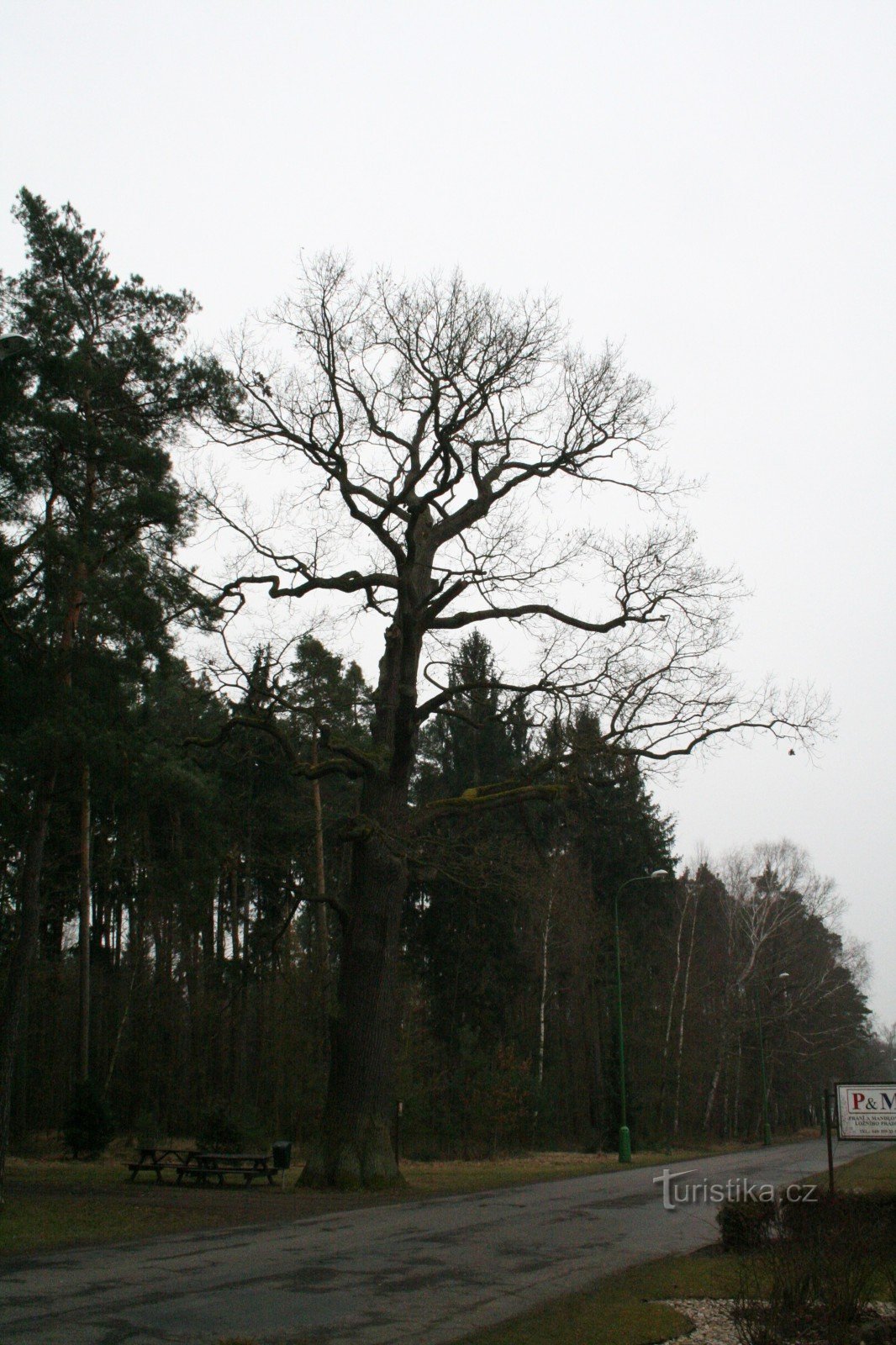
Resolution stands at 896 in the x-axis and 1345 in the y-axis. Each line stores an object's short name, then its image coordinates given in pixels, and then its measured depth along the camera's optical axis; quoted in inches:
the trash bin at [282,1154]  791.7
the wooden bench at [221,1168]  784.9
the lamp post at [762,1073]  1958.7
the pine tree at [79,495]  699.4
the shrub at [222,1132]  956.0
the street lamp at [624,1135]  1273.4
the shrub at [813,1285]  273.1
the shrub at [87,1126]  1047.6
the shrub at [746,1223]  436.1
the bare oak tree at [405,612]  761.6
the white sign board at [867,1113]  429.7
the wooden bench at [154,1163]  810.8
